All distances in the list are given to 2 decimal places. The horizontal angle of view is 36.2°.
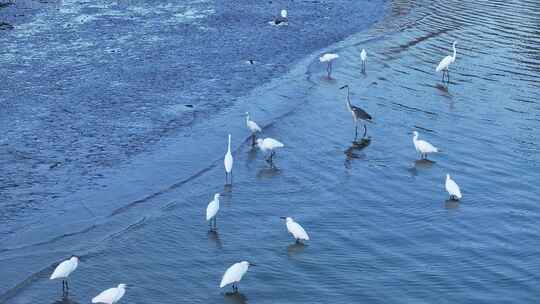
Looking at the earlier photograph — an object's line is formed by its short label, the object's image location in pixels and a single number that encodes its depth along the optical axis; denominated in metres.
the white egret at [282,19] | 34.38
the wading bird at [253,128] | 20.47
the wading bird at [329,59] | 27.78
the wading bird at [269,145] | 19.11
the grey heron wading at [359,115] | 21.36
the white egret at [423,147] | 19.35
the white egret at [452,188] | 17.00
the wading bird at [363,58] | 28.17
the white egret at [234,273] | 13.13
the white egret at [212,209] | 15.53
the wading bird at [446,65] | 26.67
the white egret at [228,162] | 17.88
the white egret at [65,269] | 13.12
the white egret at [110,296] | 12.44
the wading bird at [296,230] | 14.91
